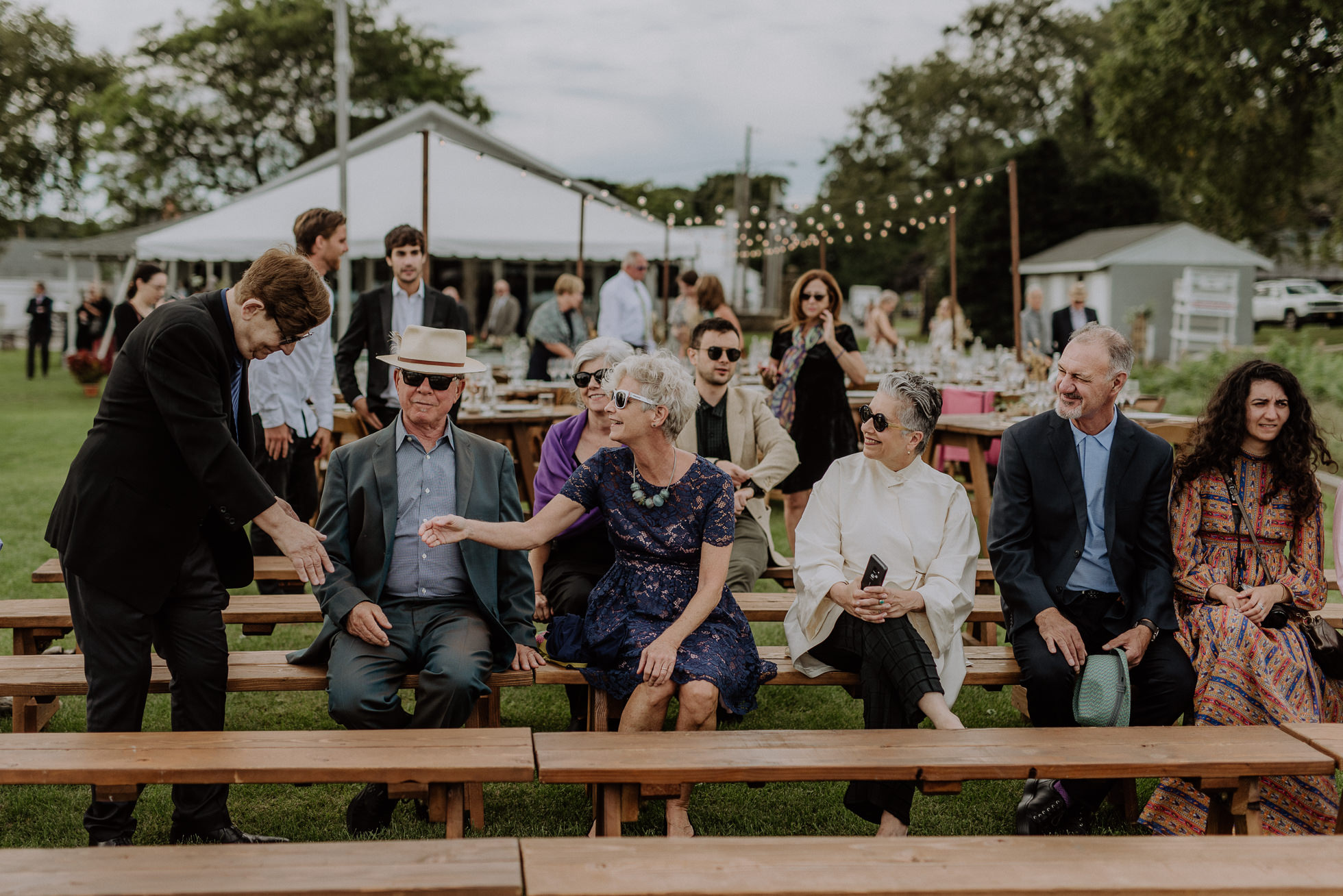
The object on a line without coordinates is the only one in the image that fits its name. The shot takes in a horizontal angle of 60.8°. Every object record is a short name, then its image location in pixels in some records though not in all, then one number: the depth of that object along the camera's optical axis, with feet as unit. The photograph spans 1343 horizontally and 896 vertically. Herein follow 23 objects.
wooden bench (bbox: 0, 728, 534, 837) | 9.26
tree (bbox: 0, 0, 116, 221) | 123.95
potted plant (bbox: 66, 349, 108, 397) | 62.59
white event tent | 66.33
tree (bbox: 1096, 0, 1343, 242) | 73.82
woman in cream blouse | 12.14
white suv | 121.19
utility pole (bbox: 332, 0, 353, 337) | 45.78
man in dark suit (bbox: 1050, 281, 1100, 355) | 44.86
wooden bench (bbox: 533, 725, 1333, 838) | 9.64
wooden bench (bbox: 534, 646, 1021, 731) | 12.13
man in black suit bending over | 9.92
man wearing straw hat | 11.42
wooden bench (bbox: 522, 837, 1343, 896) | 7.82
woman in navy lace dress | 11.53
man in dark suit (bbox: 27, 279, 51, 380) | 76.02
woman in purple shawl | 13.96
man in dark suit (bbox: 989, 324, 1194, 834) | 12.54
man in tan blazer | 16.39
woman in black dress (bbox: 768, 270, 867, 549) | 22.43
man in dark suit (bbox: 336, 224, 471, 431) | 20.53
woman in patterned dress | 12.12
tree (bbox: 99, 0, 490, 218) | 113.29
